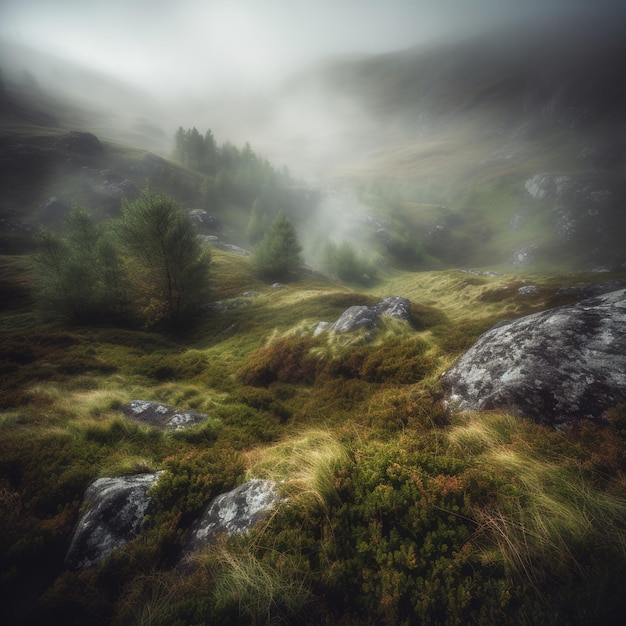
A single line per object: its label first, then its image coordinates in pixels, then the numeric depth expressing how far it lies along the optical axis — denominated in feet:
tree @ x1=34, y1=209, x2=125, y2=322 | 66.80
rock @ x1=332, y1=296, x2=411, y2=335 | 41.68
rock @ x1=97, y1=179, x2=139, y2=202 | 225.35
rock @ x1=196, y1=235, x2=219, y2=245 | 193.00
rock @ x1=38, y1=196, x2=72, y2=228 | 191.72
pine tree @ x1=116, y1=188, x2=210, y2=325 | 64.08
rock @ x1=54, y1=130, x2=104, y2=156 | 259.80
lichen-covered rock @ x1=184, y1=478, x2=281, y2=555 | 11.98
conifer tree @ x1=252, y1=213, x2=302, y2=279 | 133.28
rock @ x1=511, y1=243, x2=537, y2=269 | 222.28
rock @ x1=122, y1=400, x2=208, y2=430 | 24.26
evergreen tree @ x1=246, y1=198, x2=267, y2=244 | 229.86
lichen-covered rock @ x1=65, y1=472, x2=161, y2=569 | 11.91
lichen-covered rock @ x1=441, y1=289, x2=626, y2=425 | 15.84
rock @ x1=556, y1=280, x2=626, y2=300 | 54.16
